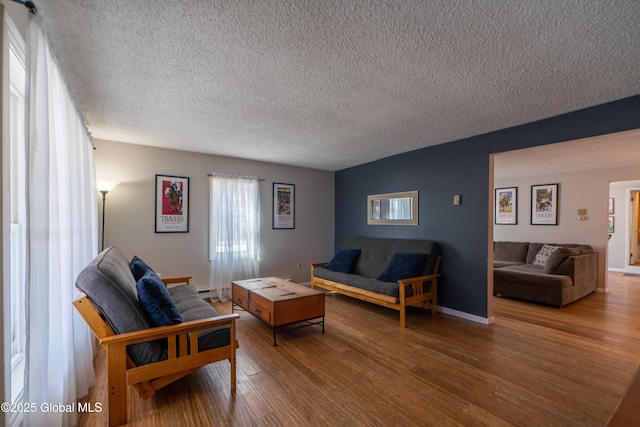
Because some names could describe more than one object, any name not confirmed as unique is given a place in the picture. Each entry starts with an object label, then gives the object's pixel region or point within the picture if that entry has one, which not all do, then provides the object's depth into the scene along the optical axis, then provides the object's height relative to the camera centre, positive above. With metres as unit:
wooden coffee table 2.87 -0.95
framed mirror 4.41 +0.09
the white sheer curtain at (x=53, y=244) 1.35 -0.19
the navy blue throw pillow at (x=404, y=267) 3.72 -0.71
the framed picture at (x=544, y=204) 5.68 +0.22
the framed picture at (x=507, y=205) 6.28 +0.21
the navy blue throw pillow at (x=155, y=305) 1.91 -0.63
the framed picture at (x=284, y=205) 5.25 +0.14
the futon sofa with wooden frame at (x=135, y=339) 1.71 -0.85
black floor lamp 3.49 +0.32
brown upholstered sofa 4.15 -0.95
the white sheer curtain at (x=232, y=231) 4.56 -0.30
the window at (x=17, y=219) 1.75 -0.05
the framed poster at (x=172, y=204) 4.17 +0.12
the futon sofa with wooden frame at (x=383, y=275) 3.48 -0.90
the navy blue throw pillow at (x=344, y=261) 4.56 -0.77
